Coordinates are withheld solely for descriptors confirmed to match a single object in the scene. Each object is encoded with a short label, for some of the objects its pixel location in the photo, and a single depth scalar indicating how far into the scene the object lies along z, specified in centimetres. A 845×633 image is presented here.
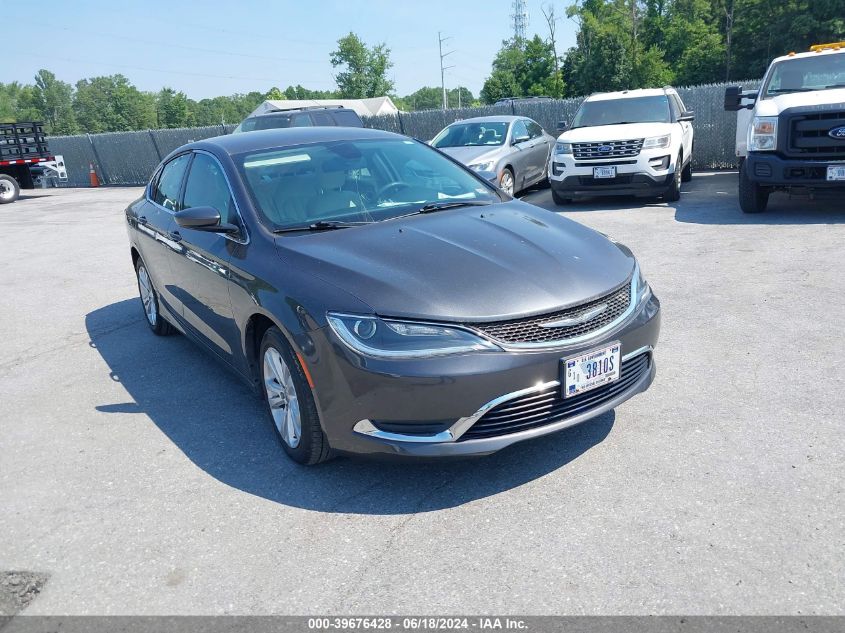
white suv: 1088
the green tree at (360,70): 9925
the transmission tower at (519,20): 10419
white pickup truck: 872
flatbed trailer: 2159
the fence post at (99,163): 2911
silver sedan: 1228
